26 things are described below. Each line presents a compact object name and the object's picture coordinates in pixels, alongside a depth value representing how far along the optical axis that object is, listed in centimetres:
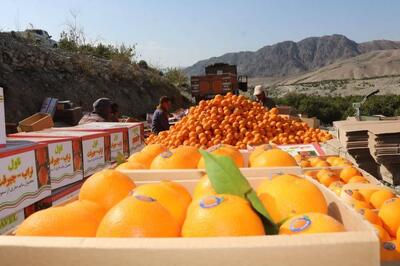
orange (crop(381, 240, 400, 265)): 43
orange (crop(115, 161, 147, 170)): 51
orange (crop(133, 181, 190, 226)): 33
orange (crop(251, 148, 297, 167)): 49
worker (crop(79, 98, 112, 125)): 518
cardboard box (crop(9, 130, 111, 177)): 251
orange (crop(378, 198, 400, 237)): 50
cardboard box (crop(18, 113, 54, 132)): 325
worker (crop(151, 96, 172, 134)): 654
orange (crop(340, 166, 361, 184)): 81
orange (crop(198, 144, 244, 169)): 52
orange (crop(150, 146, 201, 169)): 50
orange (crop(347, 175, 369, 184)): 76
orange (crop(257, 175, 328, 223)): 32
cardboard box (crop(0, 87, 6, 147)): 65
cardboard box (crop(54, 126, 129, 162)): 293
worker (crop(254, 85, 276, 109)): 696
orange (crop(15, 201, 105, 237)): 28
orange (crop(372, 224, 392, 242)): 47
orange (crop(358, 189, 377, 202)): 63
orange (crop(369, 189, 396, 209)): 59
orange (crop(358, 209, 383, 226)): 50
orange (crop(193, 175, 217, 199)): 34
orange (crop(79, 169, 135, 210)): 38
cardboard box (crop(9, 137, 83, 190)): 77
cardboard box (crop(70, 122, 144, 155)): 321
